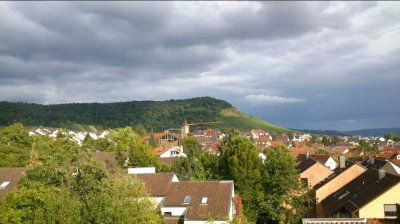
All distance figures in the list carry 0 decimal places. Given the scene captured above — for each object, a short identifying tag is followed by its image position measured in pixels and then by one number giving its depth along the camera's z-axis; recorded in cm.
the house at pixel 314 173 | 5403
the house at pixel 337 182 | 4525
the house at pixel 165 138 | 11891
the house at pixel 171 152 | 8031
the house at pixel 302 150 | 10044
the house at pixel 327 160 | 7150
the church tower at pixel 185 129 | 14055
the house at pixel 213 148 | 10212
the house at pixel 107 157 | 5472
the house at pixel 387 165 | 5009
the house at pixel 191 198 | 3238
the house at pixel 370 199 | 3416
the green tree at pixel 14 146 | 5172
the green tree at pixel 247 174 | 4416
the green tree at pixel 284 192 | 4175
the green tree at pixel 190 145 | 8416
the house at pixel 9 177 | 3708
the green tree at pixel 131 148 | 5550
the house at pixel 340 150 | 11476
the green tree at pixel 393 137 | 17512
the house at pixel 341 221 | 2131
